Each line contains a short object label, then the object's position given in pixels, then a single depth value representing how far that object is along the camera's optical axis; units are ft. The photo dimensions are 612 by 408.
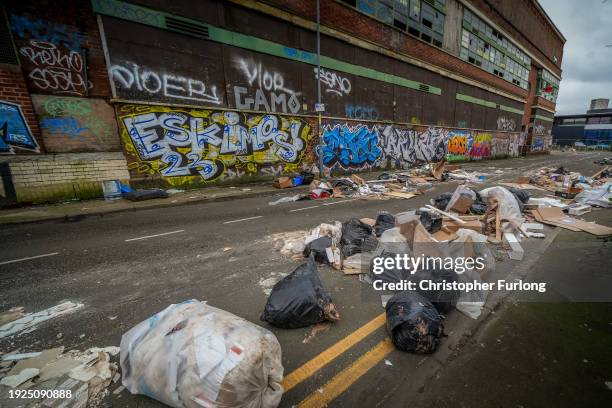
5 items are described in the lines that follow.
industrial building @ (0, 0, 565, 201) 21.56
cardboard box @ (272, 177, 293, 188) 31.17
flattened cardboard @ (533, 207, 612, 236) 14.30
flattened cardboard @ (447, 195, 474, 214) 15.57
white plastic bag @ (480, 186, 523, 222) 15.44
